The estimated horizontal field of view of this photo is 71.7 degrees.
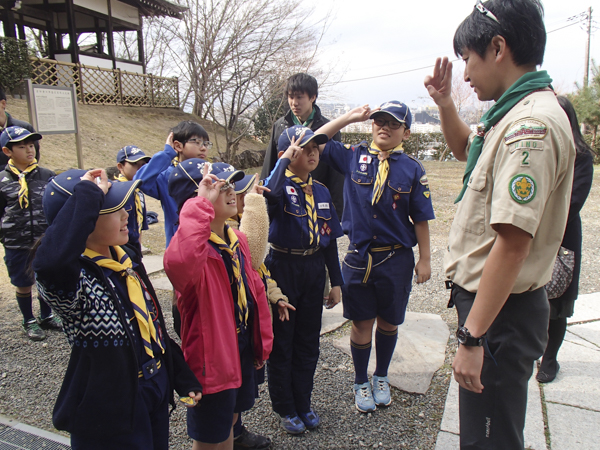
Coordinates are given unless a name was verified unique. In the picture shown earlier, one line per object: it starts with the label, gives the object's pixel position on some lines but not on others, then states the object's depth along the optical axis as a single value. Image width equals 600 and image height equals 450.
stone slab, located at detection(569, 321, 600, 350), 3.46
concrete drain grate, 2.27
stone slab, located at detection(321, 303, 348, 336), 3.75
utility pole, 22.22
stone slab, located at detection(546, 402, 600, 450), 2.30
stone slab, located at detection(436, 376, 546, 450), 2.33
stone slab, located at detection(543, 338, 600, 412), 2.70
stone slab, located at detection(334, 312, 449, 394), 2.97
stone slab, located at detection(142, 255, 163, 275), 5.11
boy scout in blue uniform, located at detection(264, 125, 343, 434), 2.41
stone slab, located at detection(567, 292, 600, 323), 3.84
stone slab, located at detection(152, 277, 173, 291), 4.58
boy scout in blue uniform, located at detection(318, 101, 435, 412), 2.61
